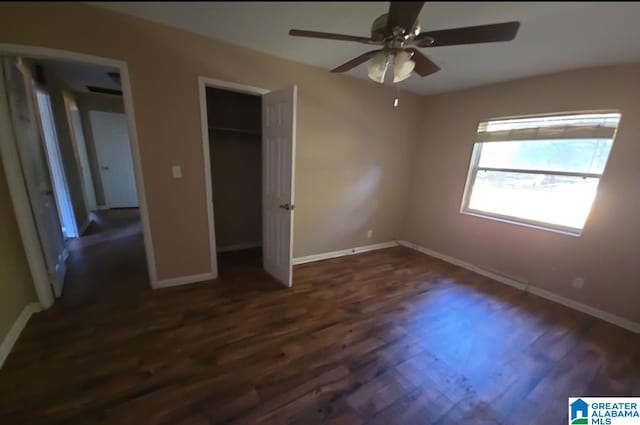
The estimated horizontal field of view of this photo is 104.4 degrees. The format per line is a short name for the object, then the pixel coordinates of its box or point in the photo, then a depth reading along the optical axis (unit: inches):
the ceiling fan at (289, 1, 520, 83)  46.4
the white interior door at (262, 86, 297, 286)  93.6
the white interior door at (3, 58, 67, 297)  73.6
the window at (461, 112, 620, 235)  97.0
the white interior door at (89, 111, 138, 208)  213.5
